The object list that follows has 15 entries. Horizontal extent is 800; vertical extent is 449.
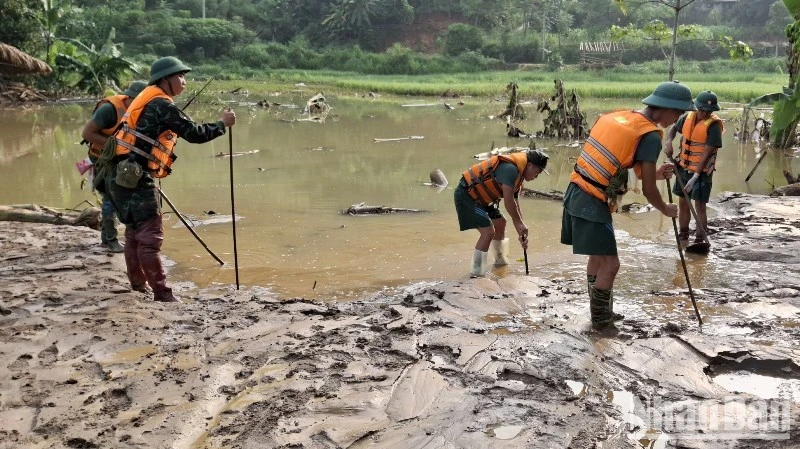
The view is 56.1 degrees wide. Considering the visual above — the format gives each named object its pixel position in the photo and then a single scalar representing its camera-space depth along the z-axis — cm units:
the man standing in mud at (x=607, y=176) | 469
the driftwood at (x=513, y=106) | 1858
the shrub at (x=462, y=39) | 5134
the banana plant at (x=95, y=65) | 2494
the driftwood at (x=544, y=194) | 1062
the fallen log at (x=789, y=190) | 1049
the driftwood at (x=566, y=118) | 1773
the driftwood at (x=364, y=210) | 971
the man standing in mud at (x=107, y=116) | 654
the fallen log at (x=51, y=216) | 830
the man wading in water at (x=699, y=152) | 772
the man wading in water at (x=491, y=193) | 630
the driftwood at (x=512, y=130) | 1839
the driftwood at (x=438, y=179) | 1192
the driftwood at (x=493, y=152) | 1425
